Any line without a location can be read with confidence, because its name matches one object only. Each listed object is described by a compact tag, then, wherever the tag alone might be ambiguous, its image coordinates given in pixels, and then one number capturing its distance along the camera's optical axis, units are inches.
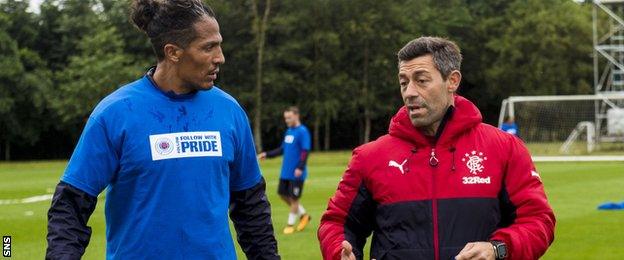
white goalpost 1961.1
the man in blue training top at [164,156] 170.1
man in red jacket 177.8
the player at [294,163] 699.4
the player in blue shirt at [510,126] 1209.4
